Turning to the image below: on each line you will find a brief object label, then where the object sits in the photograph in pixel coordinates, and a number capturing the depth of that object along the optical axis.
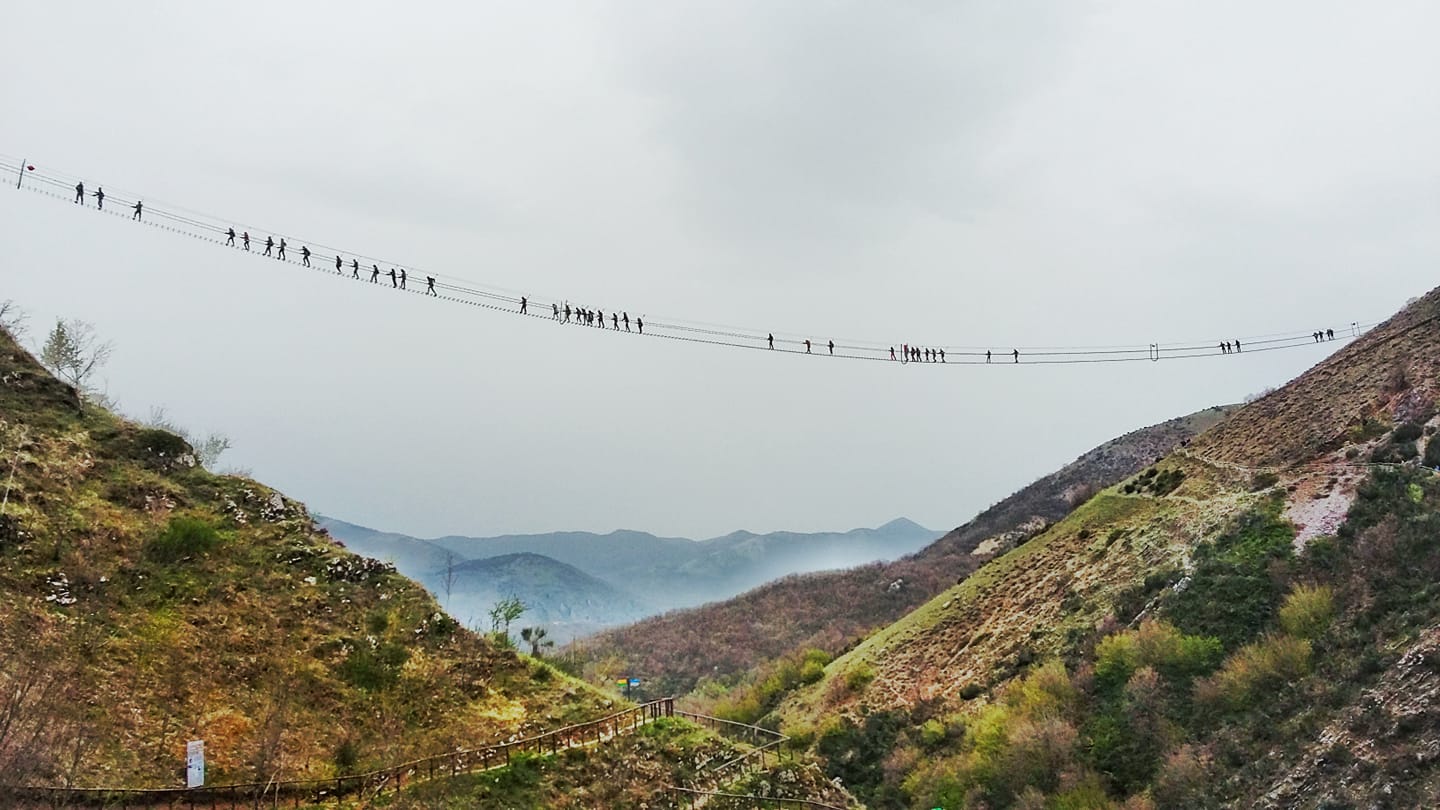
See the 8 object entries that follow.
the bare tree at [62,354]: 42.85
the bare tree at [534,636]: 49.48
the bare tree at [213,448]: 53.88
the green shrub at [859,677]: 57.81
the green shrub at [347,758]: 24.04
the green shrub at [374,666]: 28.22
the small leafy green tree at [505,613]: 45.15
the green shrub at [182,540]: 29.05
